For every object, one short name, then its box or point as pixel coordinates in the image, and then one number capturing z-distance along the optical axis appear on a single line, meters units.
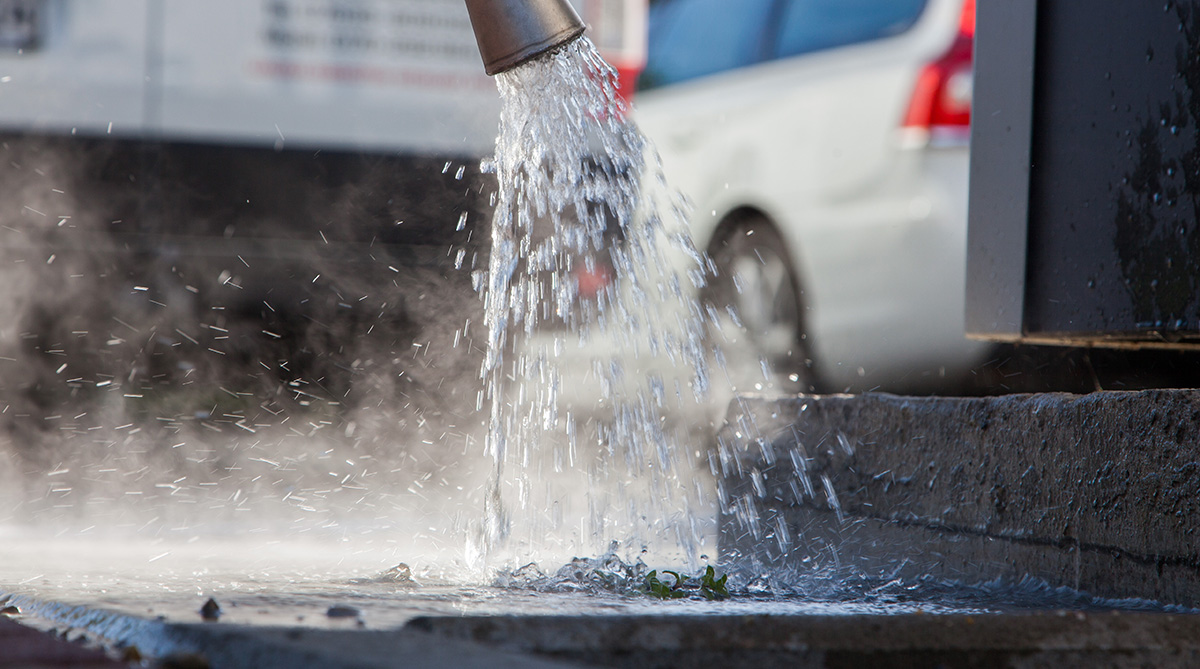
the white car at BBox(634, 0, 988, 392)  8.12
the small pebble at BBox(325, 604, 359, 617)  3.37
